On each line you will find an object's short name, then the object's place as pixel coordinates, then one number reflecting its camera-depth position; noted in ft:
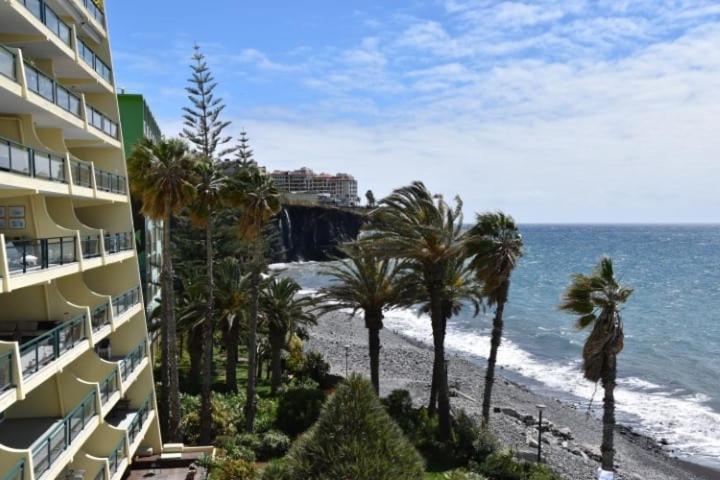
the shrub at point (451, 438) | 71.15
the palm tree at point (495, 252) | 74.02
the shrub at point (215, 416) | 78.33
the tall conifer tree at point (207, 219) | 75.87
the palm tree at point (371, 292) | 84.64
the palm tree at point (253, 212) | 76.79
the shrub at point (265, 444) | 70.08
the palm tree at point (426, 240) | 73.82
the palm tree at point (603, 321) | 56.29
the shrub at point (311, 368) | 110.42
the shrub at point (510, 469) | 63.82
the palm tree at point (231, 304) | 87.86
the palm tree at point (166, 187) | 69.15
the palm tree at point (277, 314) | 98.12
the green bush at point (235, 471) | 57.06
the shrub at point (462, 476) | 57.92
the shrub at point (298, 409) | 78.84
